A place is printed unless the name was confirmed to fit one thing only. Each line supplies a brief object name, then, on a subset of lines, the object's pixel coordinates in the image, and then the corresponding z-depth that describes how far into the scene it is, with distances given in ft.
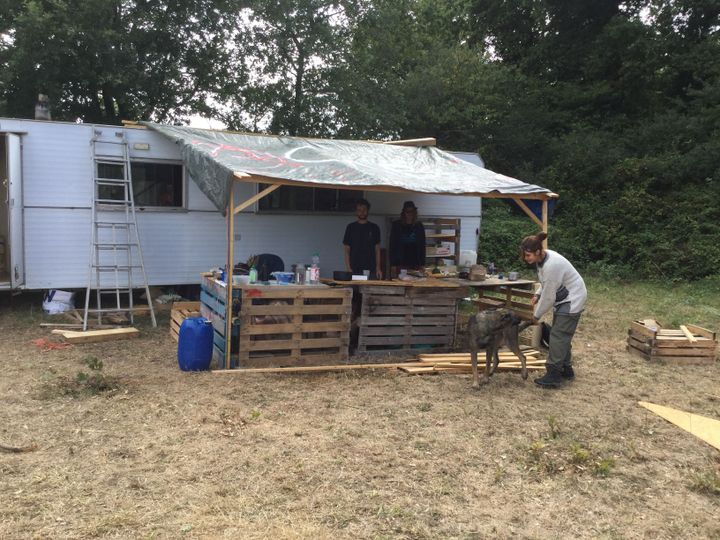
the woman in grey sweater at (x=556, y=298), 18.94
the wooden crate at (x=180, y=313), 25.36
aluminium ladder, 27.48
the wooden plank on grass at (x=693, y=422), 15.82
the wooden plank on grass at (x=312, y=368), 20.15
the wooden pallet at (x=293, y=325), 20.70
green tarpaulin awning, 20.94
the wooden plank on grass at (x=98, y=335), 24.23
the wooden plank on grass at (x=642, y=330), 23.80
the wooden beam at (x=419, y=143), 31.32
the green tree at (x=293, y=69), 56.34
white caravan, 26.63
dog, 19.36
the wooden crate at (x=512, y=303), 27.25
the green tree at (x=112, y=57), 45.14
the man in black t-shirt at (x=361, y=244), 26.43
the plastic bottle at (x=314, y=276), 22.16
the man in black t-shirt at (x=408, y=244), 28.22
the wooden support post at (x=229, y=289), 20.12
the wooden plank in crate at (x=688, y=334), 23.72
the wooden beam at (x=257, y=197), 20.08
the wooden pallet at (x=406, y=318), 22.95
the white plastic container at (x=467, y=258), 32.30
